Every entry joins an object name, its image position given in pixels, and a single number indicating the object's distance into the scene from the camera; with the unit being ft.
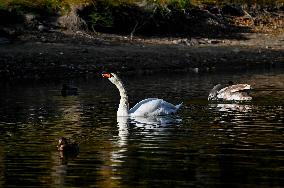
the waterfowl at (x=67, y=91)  107.04
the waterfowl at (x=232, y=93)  98.22
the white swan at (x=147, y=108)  81.92
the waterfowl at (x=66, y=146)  58.08
